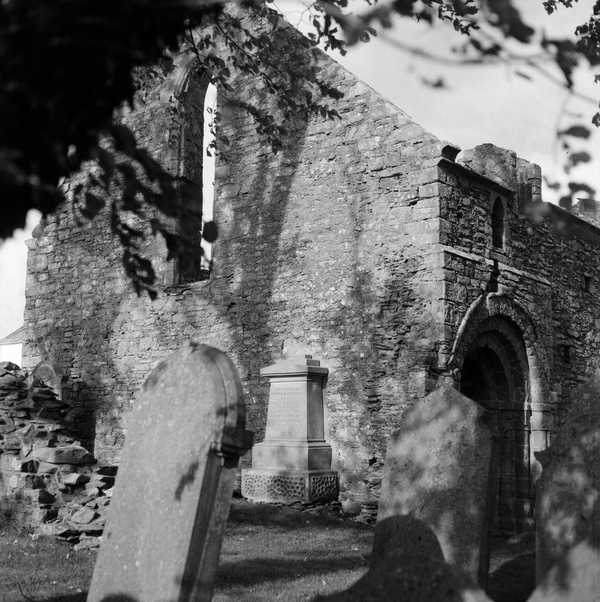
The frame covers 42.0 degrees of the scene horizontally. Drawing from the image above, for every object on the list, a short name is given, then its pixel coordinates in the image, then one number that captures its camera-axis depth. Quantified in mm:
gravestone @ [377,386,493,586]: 4781
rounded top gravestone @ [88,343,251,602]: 3887
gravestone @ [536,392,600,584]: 4832
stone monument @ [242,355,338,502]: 10023
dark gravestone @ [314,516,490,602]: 3842
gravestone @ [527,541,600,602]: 3832
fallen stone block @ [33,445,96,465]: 8586
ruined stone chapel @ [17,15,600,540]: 10250
